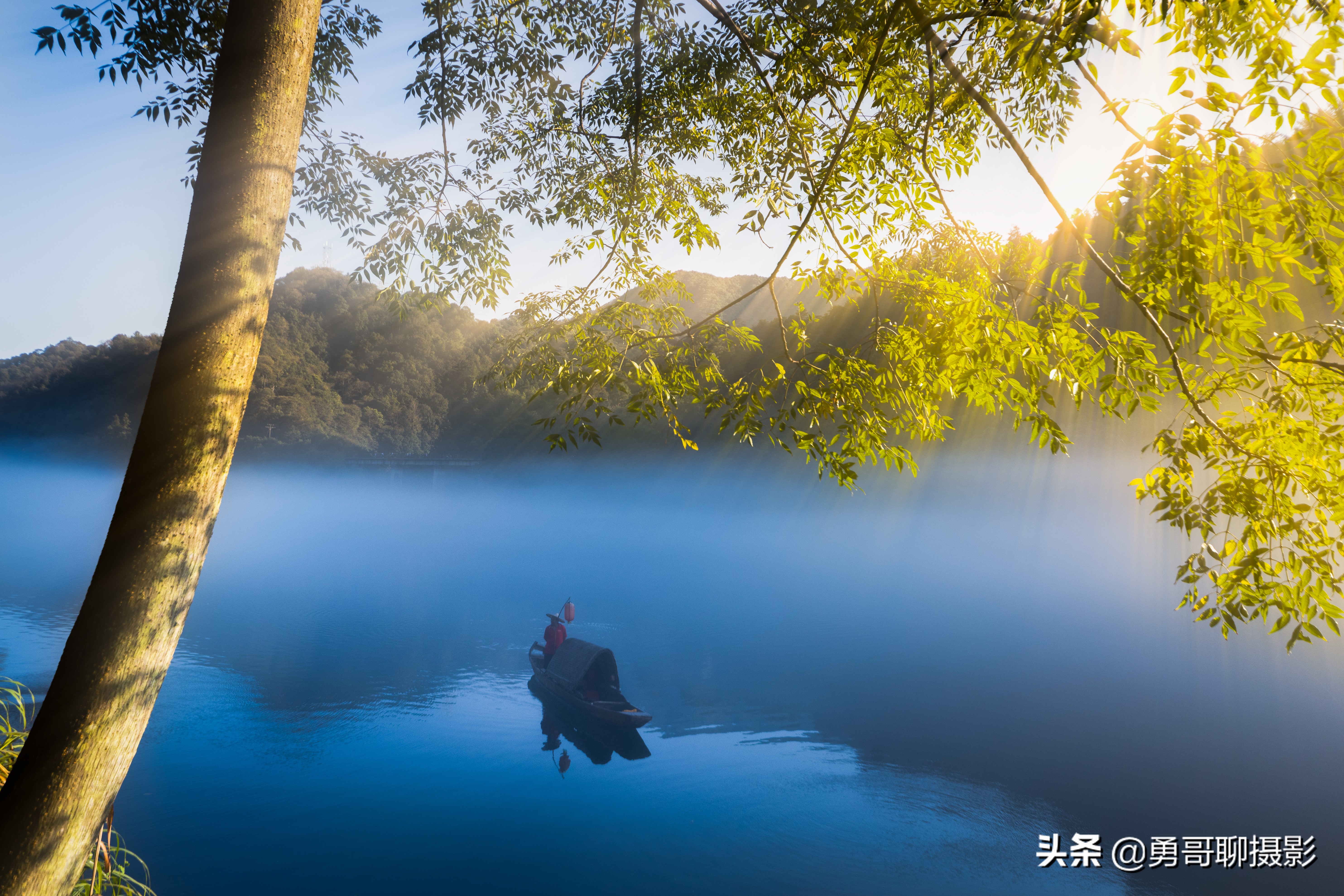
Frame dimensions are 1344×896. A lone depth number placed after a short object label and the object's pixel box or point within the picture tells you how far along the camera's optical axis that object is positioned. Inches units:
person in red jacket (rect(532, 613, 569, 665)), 558.3
